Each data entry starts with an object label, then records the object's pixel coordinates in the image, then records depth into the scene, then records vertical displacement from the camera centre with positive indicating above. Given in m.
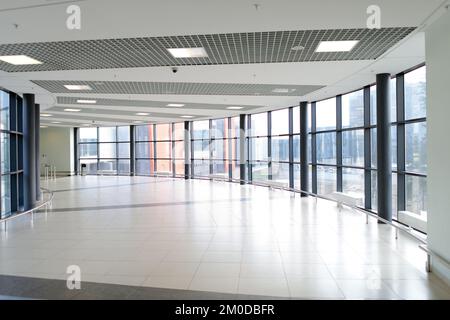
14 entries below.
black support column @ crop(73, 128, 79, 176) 28.86 +0.96
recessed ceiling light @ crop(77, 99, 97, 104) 13.08 +2.19
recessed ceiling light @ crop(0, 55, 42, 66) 7.05 +2.03
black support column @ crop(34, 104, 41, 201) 14.56 +0.92
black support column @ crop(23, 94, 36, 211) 11.61 +0.35
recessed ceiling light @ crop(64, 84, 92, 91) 10.05 +2.11
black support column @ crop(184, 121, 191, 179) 23.17 +0.70
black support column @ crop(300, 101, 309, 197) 13.93 +0.68
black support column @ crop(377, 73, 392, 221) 8.77 +0.24
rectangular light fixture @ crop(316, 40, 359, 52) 6.27 +2.01
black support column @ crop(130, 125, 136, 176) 26.08 +0.40
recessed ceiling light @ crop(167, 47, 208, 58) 6.57 +2.00
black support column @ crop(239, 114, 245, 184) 19.17 +0.61
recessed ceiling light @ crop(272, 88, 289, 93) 11.02 +2.12
